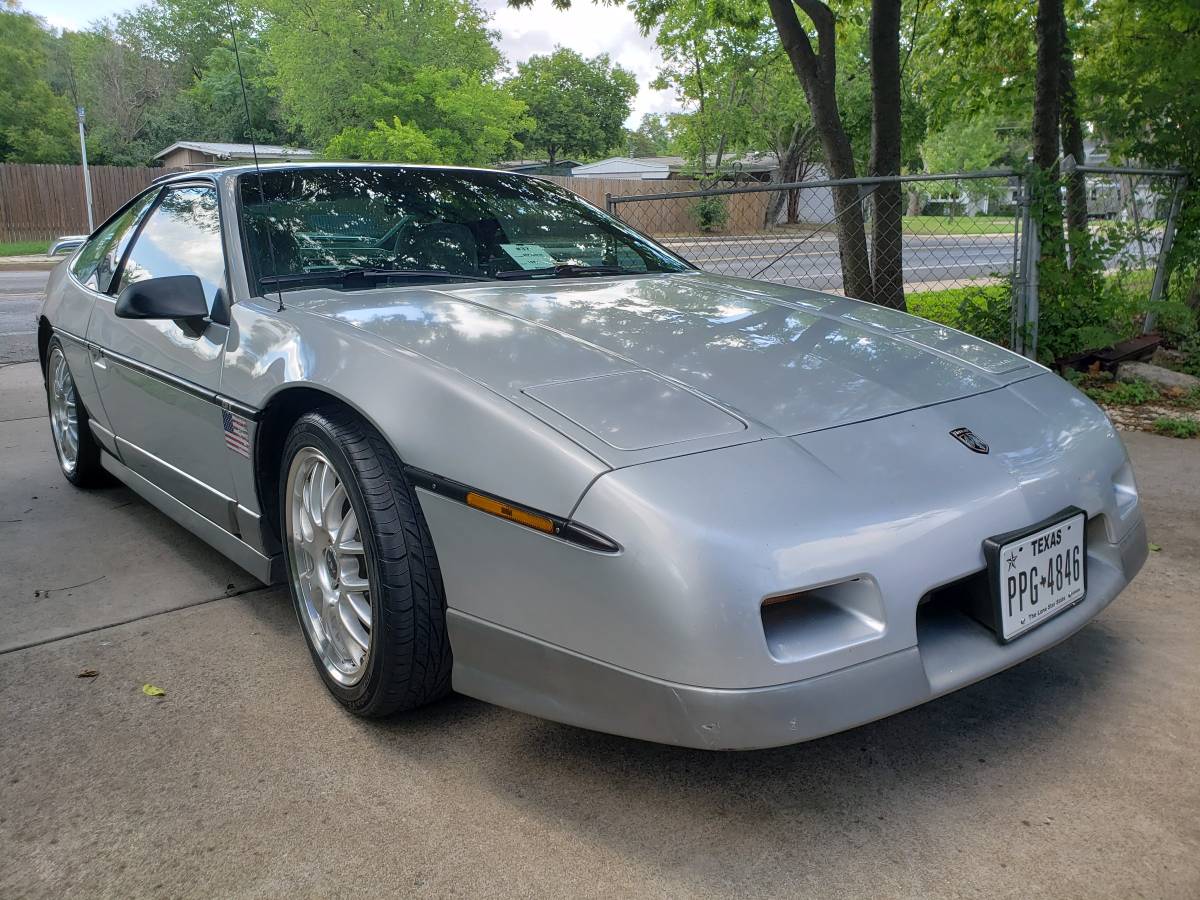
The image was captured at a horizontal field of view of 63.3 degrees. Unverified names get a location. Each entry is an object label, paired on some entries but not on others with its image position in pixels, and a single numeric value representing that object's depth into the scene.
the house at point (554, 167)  44.55
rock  5.72
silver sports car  1.71
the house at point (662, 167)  39.97
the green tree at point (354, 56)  31.09
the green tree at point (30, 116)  37.53
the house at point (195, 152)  35.75
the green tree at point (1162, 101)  6.12
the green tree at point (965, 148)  65.88
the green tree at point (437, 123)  29.50
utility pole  25.86
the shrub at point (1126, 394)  5.53
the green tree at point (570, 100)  60.25
